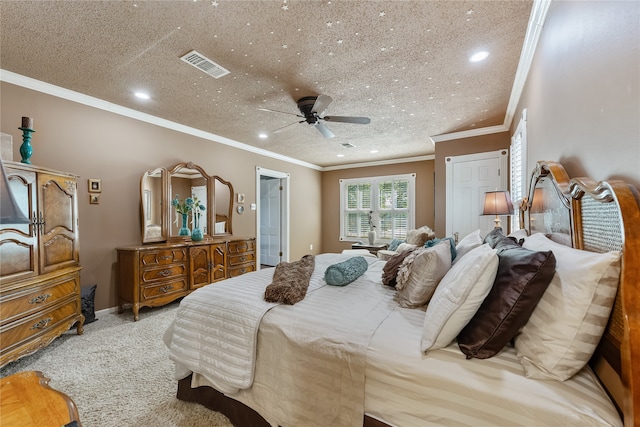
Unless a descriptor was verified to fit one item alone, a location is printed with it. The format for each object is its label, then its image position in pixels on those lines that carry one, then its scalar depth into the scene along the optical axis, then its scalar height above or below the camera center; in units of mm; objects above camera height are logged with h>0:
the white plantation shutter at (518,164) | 2566 +479
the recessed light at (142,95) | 2896 +1300
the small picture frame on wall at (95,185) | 3053 +316
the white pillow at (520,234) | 1947 -206
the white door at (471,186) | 3961 +345
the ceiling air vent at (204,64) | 2184 +1278
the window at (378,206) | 6082 +64
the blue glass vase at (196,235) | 3807 -340
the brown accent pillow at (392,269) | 1844 -432
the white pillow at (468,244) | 1794 -255
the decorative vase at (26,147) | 2318 +584
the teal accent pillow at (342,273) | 1858 -465
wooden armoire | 1954 -436
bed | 783 -555
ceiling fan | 2680 +1043
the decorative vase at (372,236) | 5773 -588
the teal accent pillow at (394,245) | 4152 -577
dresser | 3043 -738
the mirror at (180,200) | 3561 +172
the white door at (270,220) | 6133 -228
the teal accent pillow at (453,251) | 1831 -303
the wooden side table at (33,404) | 745 -579
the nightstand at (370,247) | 5388 -804
